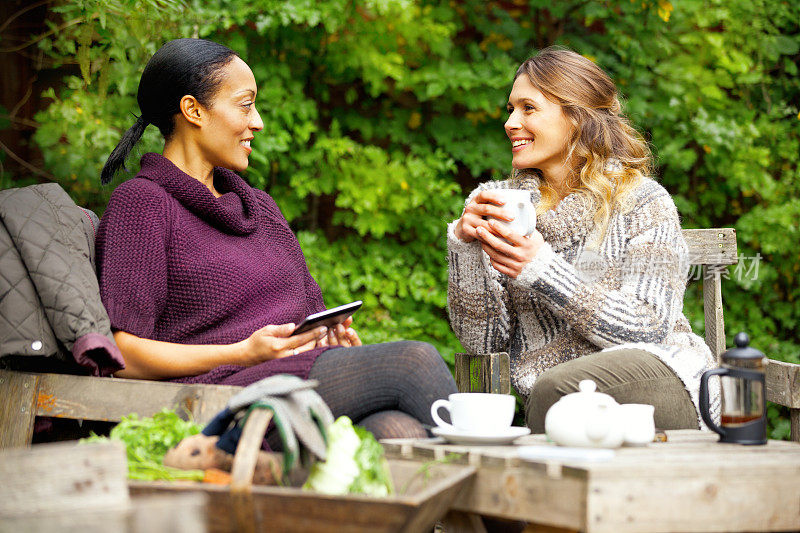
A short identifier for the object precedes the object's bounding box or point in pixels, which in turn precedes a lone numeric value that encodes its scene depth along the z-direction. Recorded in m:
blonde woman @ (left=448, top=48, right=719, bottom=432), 2.21
